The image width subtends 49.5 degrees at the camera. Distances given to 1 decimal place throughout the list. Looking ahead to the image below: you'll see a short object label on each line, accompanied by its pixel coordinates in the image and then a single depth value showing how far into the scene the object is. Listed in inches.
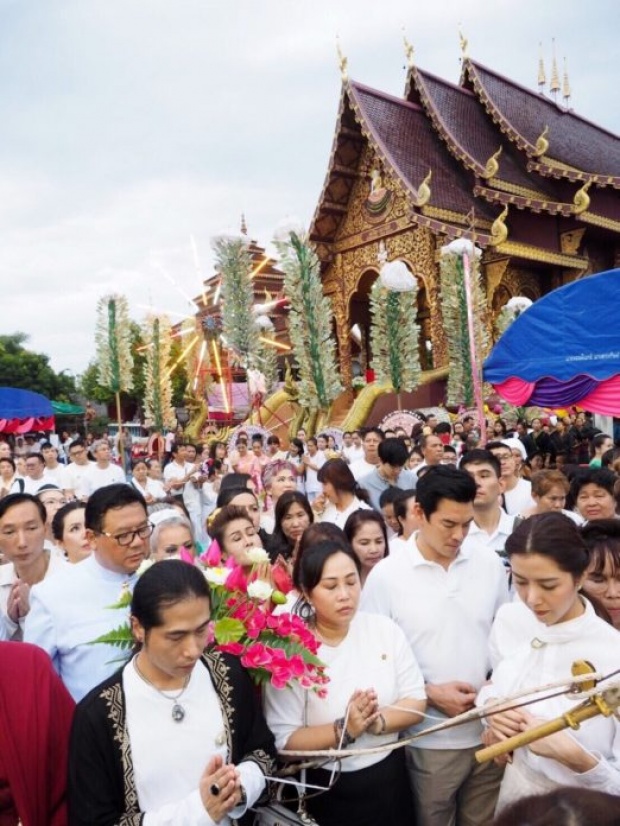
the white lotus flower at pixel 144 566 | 89.1
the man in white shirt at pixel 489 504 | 151.6
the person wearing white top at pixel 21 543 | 127.8
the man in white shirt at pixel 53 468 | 309.8
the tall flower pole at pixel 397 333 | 580.1
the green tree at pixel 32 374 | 1663.4
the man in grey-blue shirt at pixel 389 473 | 210.4
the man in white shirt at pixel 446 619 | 94.5
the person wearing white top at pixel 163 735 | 68.9
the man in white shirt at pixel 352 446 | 415.5
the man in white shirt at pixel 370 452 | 265.9
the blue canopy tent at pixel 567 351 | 183.0
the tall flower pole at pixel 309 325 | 571.8
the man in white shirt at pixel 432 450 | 260.7
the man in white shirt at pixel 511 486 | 194.2
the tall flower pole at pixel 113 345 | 553.6
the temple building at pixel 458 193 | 683.4
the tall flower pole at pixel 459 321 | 621.3
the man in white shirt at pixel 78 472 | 303.0
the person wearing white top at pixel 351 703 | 82.5
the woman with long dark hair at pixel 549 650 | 72.1
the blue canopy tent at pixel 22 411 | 556.7
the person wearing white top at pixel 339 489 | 179.9
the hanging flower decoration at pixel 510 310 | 614.2
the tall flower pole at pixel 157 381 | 751.1
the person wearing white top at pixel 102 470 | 305.8
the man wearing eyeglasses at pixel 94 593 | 98.9
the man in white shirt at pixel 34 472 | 284.3
